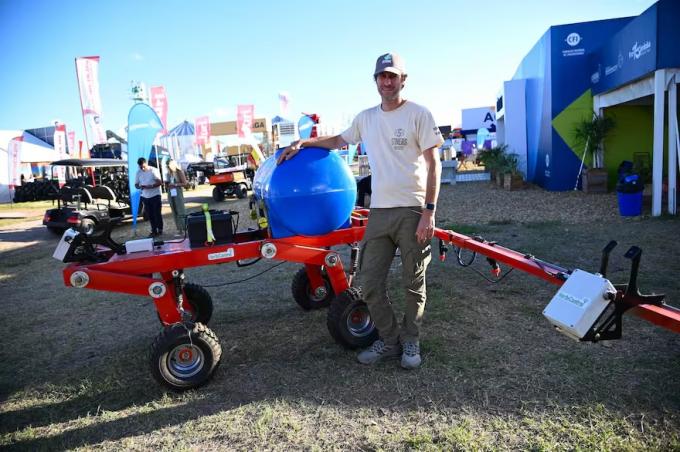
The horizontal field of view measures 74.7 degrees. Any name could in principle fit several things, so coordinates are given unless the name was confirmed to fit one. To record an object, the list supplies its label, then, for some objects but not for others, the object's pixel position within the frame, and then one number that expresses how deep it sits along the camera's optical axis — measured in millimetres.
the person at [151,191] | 9711
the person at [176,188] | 9828
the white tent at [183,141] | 32556
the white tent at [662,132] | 7523
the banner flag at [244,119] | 29469
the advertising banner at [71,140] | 28630
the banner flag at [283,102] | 32938
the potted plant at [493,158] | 13656
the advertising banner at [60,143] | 25625
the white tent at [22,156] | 23031
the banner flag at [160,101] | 21688
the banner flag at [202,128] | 31594
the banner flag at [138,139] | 9867
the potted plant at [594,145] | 10727
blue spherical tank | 3148
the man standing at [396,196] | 2832
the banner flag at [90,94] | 18188
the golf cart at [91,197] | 10656
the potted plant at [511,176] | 13086
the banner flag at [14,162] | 20469
